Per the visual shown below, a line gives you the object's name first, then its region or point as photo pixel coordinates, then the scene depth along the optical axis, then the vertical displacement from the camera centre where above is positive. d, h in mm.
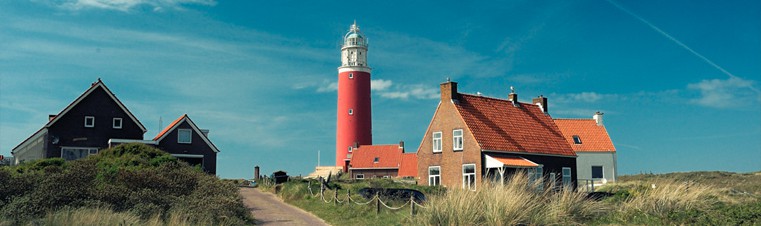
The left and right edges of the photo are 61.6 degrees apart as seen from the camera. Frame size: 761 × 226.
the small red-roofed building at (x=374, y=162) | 56375 +783
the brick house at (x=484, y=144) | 31375 +1382
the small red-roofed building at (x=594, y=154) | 43812 +1173
